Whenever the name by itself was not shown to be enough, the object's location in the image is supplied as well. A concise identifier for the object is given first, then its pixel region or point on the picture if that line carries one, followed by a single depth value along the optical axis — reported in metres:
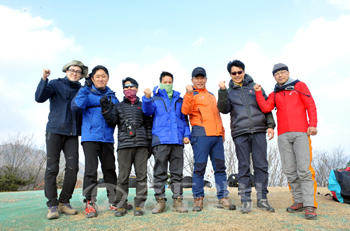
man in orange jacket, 3.67
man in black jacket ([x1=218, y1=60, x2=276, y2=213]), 3.54
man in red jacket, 3.35
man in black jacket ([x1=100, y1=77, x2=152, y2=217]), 3.61
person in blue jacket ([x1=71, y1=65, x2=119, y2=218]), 3.49
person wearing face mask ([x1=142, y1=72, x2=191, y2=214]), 3.59
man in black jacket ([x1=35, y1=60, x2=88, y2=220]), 3.43
